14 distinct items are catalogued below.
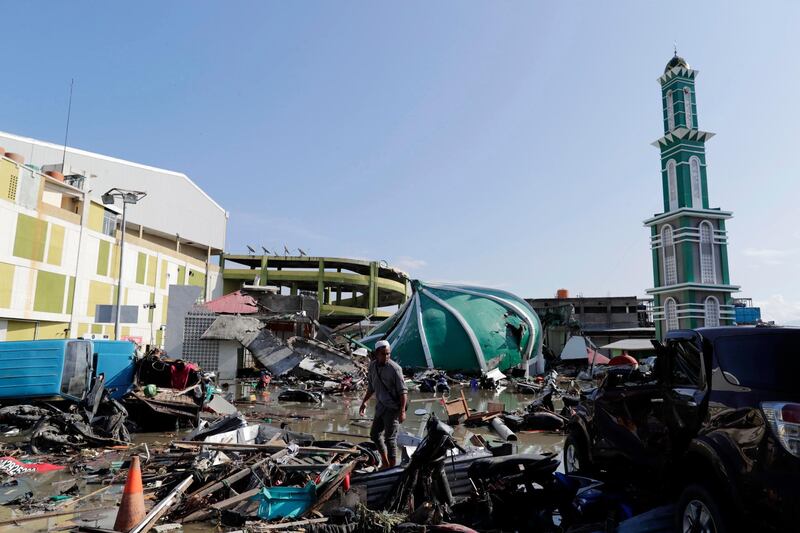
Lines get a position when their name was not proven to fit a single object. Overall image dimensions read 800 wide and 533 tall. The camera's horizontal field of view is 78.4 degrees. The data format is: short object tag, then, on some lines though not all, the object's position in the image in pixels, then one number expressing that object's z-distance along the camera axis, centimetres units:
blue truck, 996
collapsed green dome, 2997
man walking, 643
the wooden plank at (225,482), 526
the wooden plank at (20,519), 496
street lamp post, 1875
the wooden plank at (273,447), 624
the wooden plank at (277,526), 454
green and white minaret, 2938
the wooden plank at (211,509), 492
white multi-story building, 2573
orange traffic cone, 461
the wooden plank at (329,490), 493
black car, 288
